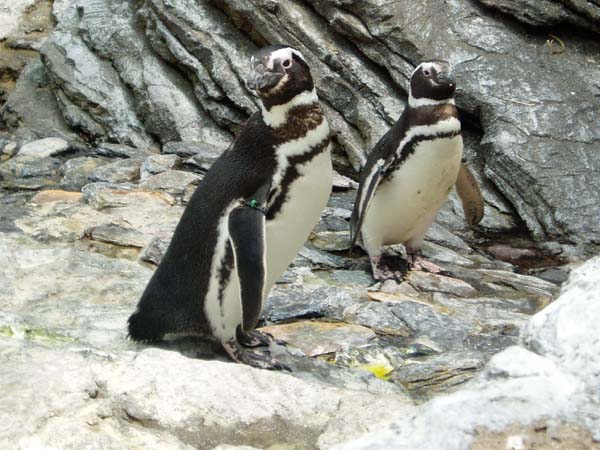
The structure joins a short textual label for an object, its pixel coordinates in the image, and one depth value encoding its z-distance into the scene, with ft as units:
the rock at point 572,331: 10.63
